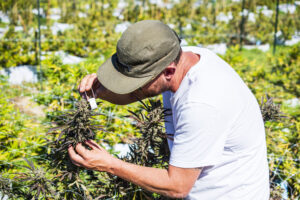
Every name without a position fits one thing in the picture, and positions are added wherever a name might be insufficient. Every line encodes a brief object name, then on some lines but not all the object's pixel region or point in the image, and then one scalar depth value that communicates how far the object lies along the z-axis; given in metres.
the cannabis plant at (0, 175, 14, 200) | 1.99
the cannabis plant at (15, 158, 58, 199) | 1.79
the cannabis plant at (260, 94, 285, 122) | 2.24
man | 1.35
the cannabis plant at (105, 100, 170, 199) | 1.80
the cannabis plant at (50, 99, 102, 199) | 1.67
